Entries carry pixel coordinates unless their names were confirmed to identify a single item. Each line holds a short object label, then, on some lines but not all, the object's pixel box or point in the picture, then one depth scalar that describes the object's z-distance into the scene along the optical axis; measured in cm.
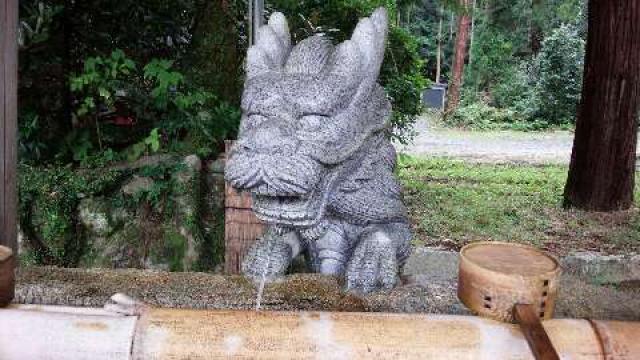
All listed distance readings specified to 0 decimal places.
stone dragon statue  174
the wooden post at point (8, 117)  191
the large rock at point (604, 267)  413
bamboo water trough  125
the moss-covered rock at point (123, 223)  346
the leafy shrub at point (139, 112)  359
